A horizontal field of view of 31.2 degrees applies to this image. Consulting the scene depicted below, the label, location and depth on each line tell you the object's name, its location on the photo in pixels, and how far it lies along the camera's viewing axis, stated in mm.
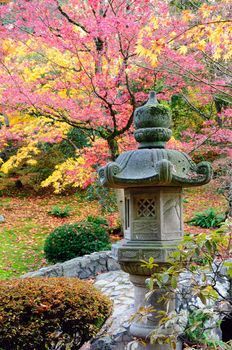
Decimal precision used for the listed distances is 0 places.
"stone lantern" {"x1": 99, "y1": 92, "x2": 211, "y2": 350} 3623
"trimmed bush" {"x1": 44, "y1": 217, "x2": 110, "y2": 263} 8383
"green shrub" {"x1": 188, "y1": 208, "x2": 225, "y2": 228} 11562
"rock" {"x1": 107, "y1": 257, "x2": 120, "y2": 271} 8055
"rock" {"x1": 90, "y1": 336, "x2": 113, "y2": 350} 4348
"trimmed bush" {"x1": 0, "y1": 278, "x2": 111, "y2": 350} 3795
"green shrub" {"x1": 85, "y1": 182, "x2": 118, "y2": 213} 11969
